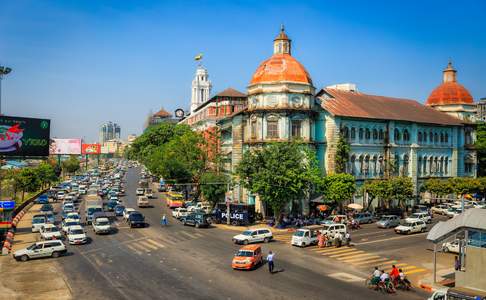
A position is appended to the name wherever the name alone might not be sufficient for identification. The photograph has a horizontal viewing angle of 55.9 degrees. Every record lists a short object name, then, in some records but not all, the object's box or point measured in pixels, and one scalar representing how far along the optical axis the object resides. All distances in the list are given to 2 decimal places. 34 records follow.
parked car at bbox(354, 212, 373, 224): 55.22
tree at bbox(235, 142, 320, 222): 50.47
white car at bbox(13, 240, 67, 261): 35.19
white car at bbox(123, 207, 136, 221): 55.83
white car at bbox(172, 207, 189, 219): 57.73
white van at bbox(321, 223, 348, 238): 42.84
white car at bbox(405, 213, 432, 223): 54.80
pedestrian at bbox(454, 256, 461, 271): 28.28
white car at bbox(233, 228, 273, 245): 41.53
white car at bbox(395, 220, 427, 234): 48.28
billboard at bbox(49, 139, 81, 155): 137.62
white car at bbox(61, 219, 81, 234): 46.32
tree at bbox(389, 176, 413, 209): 59.25
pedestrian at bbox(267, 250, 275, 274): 31.31
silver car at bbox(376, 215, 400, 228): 52.19
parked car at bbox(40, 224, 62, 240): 41.75
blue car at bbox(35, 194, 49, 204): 76.06
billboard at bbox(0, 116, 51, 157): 51.00
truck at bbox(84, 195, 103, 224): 54.03
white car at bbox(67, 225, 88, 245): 41.28
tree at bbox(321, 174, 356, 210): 56.00
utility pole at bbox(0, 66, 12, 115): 51.49
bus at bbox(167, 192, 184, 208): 69.00
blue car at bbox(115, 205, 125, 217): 60.72
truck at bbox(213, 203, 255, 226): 53.66
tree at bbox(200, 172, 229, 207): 61.06
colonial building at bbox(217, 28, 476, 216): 58.81
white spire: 159.96
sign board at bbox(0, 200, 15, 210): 45.12
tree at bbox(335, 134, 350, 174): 59.88
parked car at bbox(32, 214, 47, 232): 48.72
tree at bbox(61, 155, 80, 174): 141.00
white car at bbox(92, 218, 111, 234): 46.37
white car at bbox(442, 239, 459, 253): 39.60
